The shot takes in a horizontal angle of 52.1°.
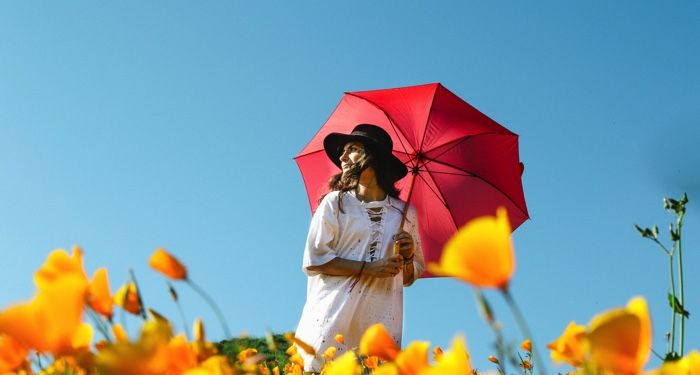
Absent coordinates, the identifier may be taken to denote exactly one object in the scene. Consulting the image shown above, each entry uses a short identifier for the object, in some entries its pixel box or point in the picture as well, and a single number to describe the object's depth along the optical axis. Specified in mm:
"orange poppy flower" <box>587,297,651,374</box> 720
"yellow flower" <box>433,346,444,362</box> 2809
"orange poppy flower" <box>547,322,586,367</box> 1067
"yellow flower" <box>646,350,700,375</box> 840
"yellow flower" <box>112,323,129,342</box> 1143
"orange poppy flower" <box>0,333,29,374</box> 1111
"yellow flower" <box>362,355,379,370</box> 2576
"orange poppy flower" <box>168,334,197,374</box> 878
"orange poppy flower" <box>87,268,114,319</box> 1121
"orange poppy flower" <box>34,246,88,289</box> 1064
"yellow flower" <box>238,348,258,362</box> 1604
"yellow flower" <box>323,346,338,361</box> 2848
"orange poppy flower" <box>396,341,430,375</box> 951
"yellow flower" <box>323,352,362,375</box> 930
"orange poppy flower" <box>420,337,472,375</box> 781
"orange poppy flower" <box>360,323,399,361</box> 1157
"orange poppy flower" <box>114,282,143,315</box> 1169
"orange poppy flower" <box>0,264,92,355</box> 832
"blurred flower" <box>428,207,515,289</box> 672
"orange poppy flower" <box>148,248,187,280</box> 1106
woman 3811
